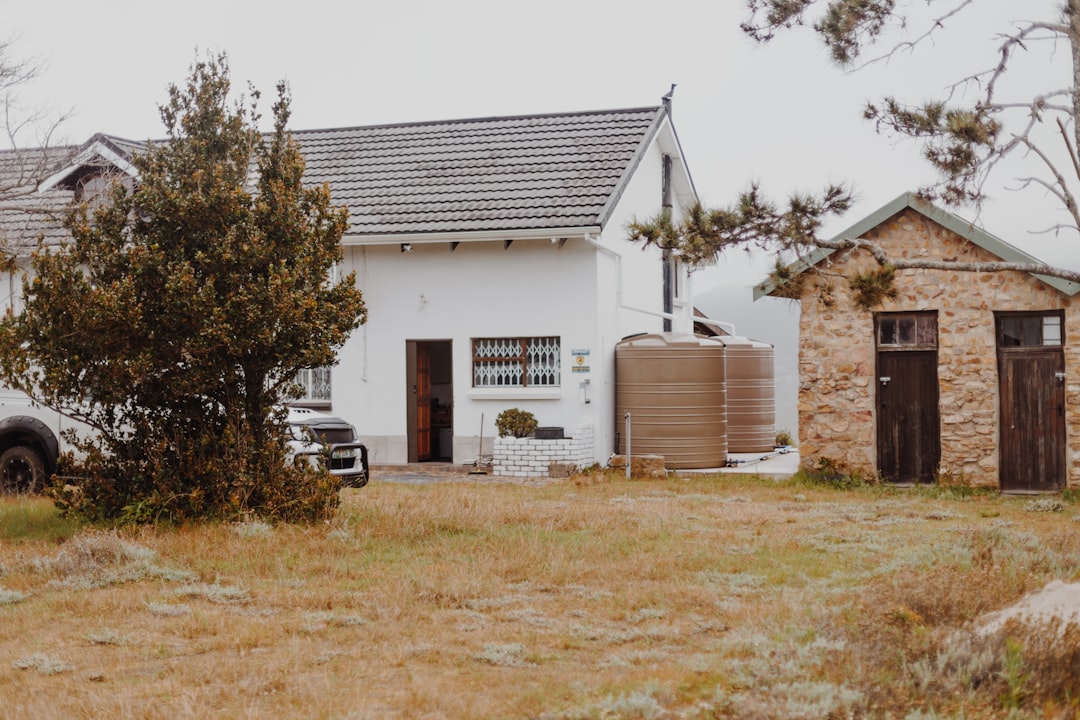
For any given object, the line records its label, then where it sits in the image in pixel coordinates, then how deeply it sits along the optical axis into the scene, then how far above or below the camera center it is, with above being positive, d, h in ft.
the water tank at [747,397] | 74.74 +0.08
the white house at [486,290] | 65.67 +6.42
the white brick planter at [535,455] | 62.44 -2.97
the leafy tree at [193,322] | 37.01 +2.59
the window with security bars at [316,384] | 69.77 +1.07
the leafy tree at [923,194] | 38.09 +6.62
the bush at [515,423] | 64.08 -1.26
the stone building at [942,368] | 53.98 +1.37
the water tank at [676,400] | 66.08 -0.06
